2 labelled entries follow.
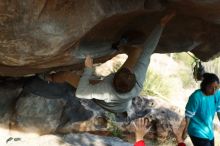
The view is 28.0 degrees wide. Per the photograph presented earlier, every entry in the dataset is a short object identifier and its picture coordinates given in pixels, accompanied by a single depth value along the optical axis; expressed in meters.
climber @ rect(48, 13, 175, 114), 5.50
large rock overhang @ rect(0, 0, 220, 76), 5.40
